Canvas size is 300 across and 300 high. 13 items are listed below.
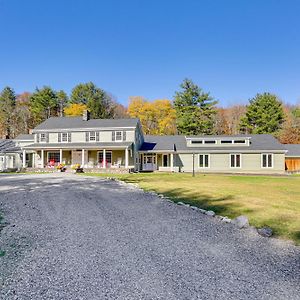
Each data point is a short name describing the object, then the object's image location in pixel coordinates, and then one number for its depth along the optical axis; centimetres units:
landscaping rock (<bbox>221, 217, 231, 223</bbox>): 718
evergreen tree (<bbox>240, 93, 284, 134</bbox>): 4653
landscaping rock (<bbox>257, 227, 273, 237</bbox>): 592
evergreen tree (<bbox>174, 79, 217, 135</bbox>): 4738
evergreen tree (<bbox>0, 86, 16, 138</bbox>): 5384
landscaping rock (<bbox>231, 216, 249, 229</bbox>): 657
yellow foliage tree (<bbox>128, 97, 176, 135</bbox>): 5106
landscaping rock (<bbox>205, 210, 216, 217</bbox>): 789
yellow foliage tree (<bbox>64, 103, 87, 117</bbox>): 5147
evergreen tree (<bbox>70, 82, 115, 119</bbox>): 5359
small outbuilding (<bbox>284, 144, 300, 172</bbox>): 3631
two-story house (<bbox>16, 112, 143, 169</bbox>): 3098
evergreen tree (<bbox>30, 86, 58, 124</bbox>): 5444
